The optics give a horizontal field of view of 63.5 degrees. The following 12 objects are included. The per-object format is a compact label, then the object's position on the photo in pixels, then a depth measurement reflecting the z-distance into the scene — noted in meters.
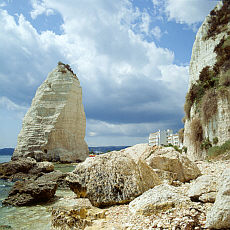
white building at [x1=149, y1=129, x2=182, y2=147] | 54.19
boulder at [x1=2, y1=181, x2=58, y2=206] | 6.12
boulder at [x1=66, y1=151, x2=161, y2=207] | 4.48
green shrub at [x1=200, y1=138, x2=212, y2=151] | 12.72
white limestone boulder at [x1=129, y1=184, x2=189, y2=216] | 3.15
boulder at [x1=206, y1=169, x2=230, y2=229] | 2.28
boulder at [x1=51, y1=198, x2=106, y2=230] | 3.23
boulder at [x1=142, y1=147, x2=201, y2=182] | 6.22
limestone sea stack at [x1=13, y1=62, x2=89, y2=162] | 31.64
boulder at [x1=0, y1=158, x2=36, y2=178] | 14.62
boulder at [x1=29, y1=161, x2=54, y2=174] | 14.56
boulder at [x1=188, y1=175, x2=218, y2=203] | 3.29
